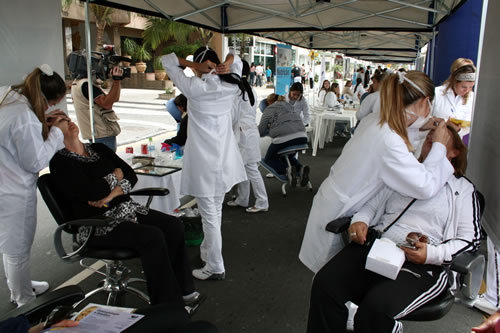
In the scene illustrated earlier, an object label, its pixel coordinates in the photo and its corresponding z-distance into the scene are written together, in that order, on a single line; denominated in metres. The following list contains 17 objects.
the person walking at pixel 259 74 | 25.58
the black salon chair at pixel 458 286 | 1.76
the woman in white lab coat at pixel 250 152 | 4.37
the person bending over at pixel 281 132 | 5.21
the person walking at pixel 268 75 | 29.64
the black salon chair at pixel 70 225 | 2.22
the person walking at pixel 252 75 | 24.40
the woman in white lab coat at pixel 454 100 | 3.58
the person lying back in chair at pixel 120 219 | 2.35
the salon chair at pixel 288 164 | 5.27
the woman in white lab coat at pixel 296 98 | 5.62
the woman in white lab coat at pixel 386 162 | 1.88
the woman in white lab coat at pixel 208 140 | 2.79
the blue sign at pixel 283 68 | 10.62
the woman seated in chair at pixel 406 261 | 1.75
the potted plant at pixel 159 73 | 21.78
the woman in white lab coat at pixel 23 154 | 2.24
